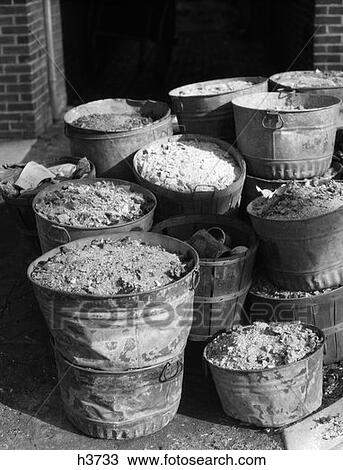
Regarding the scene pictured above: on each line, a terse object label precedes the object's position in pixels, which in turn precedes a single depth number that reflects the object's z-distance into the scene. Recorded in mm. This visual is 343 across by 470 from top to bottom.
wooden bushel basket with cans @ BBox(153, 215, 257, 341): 4324
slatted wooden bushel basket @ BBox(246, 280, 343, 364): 4504
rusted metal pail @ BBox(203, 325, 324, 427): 3922
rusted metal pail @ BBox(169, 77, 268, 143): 5512
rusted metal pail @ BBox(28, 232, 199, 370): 3617
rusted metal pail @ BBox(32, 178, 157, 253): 4398
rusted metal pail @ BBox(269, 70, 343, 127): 5586
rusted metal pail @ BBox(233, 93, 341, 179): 5000
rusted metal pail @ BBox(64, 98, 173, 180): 5340
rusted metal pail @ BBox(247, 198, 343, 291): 4320
